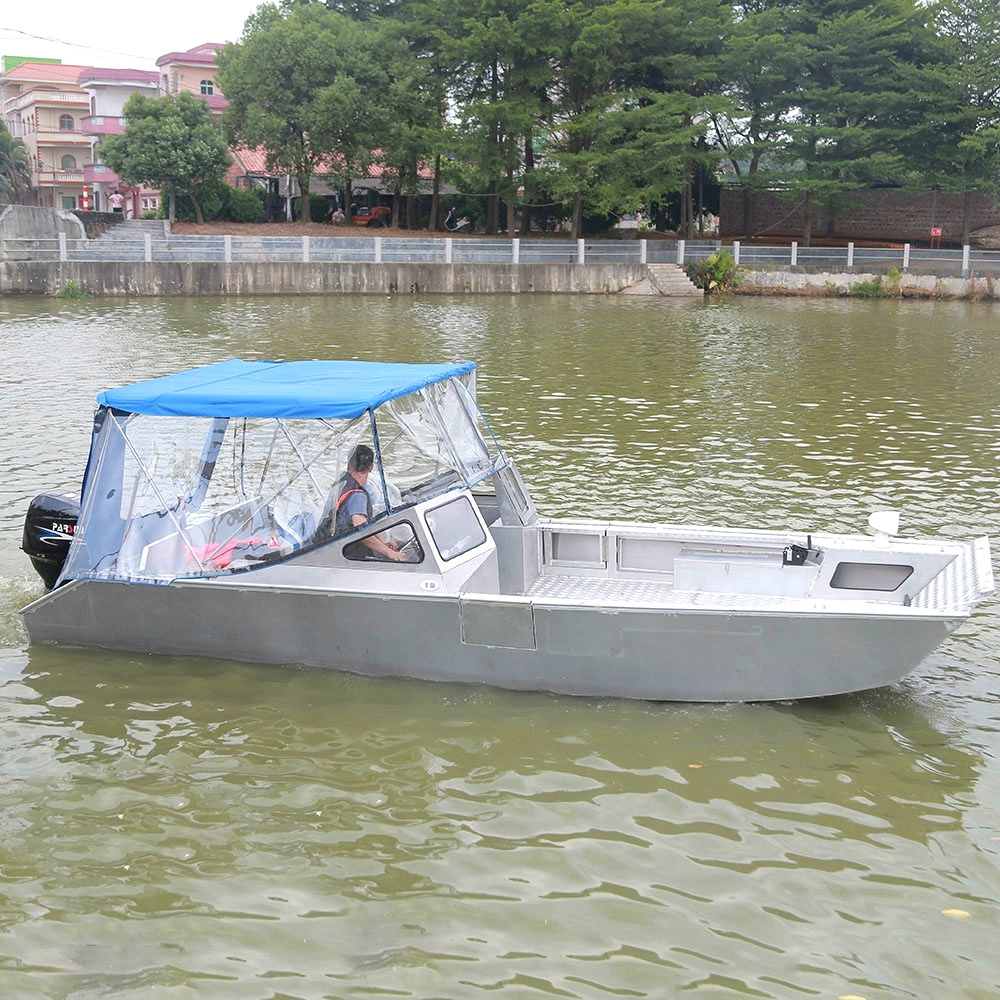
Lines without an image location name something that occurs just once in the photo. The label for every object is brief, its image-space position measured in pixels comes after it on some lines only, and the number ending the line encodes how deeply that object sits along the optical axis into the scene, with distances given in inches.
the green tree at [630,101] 1706.4
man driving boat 324.5
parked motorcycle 2130.9
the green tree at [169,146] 1836.9
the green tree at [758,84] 1760.6
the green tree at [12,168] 2368.7
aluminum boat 304.5
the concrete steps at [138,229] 1652.3
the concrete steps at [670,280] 1562.5
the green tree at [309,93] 1833.2
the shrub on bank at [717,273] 1577.3
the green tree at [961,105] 1706.4
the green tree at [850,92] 1742.1
